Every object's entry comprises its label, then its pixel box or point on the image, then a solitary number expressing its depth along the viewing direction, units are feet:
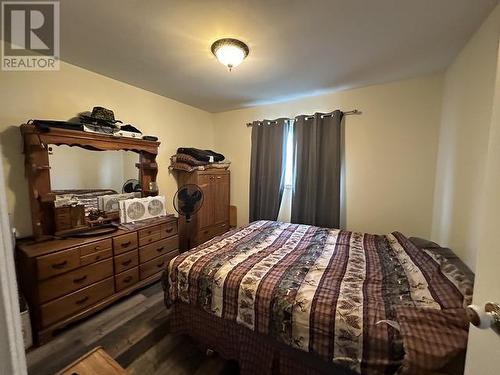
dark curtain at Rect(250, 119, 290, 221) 10.64
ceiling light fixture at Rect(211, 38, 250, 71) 5.63
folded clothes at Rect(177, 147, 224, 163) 10.40
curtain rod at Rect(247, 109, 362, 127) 9.07
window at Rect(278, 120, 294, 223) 10.62
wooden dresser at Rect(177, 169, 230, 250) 10.44
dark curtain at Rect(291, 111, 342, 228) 9.27
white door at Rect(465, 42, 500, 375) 2.12
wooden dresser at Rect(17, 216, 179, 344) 5.51
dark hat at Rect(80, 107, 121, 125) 6.95
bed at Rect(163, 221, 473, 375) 3.45
